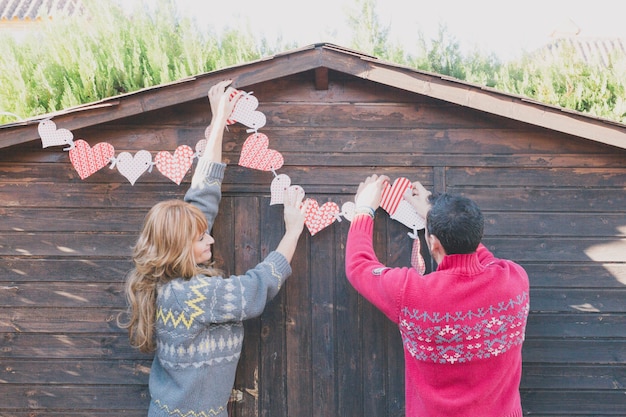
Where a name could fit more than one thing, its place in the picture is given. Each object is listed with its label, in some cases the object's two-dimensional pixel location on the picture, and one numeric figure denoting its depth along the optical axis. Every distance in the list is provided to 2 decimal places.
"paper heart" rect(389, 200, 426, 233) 3.08
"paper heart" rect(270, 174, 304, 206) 3.06
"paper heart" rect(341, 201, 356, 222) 3.09
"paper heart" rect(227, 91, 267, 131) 3.01
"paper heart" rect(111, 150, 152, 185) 3.07
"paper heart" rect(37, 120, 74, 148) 2.92
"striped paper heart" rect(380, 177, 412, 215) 3.07
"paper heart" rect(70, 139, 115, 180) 3.04
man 2.16
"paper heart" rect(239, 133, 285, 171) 3.06
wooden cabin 3.13
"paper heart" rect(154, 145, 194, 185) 3.04
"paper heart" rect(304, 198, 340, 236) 3.07
